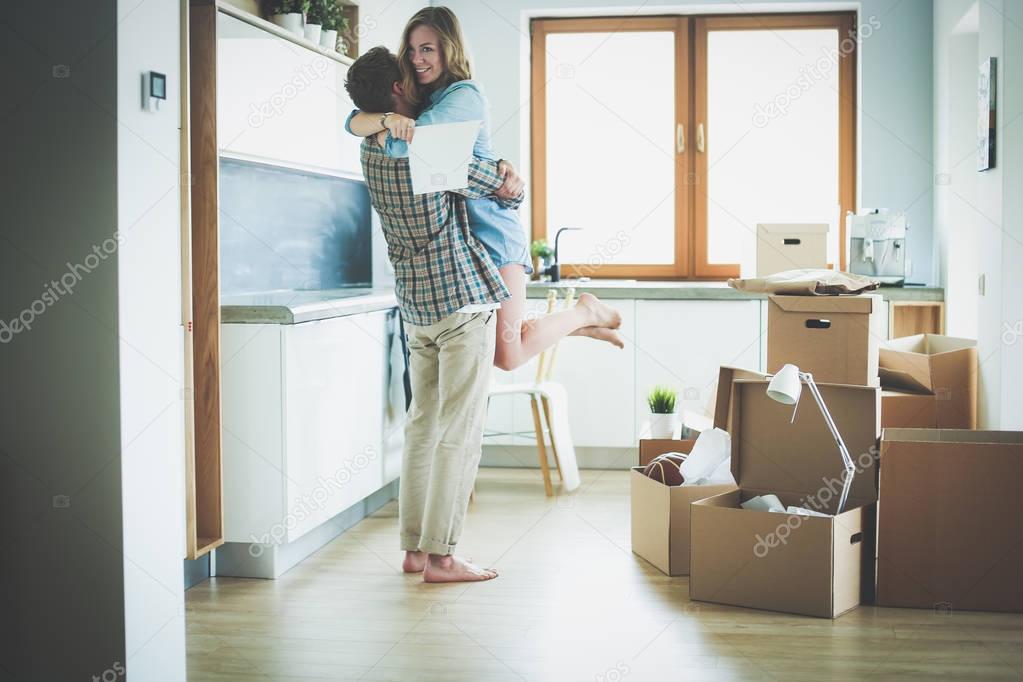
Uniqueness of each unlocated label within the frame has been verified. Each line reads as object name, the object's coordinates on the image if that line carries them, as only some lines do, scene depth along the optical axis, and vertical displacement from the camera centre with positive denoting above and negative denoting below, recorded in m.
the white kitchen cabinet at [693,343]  4.67 -0.18
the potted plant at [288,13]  3.72 +1.02
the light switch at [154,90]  1.95 +0.39
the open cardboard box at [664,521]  3.14 -0.66
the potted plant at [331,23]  3.94 +1.05
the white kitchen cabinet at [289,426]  3.09 -0.37
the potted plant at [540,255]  5.15 +0.23
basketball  3.36 -0.53
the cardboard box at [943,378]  3.61 -0.26
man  2.97 +0.00
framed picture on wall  3.61 +0.65
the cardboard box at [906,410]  3.52 -0.36
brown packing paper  3.21 +0.05
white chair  4.26 -0.45
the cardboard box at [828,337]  3.15 -0.10
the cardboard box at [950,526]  2.79 -0.59
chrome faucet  5.09 +0.15
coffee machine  4.62 +0.25
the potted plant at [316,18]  3.81 +1.04
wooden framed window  5.24 +0.83
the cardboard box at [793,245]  4.18 +0.22
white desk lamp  2.57 -0.20
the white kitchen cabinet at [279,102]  3.17 +0.67
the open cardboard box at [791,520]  2.76 -0.57
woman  2.89 +0.51
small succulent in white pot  3.86 -0.40
